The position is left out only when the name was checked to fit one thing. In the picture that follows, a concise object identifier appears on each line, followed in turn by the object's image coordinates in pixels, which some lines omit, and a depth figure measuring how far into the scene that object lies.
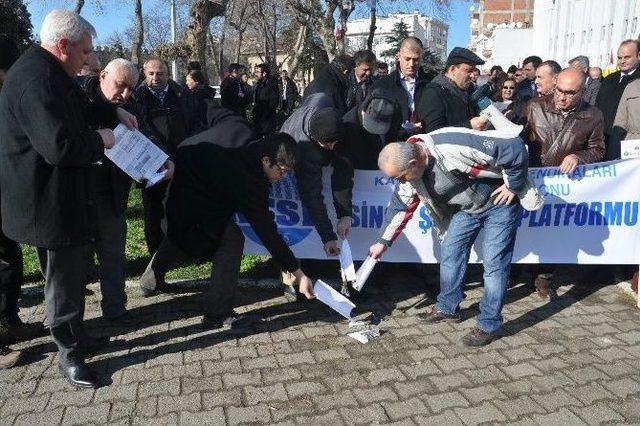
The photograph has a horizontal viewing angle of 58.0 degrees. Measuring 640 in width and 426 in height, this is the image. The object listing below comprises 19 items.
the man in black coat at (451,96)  4.67
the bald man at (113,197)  3.70
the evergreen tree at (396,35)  38.81
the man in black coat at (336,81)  5.38
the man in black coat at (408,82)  5.20
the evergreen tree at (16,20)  18.98
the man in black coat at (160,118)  4.84
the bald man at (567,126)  4.43
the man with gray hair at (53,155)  2.89
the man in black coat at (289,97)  16.97
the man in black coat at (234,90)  11.39
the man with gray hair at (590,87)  6.09
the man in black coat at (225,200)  3.75
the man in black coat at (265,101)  12.35
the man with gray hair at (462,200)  3.63
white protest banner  4.79
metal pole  26.87
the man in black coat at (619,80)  5.54
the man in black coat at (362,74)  5.63
